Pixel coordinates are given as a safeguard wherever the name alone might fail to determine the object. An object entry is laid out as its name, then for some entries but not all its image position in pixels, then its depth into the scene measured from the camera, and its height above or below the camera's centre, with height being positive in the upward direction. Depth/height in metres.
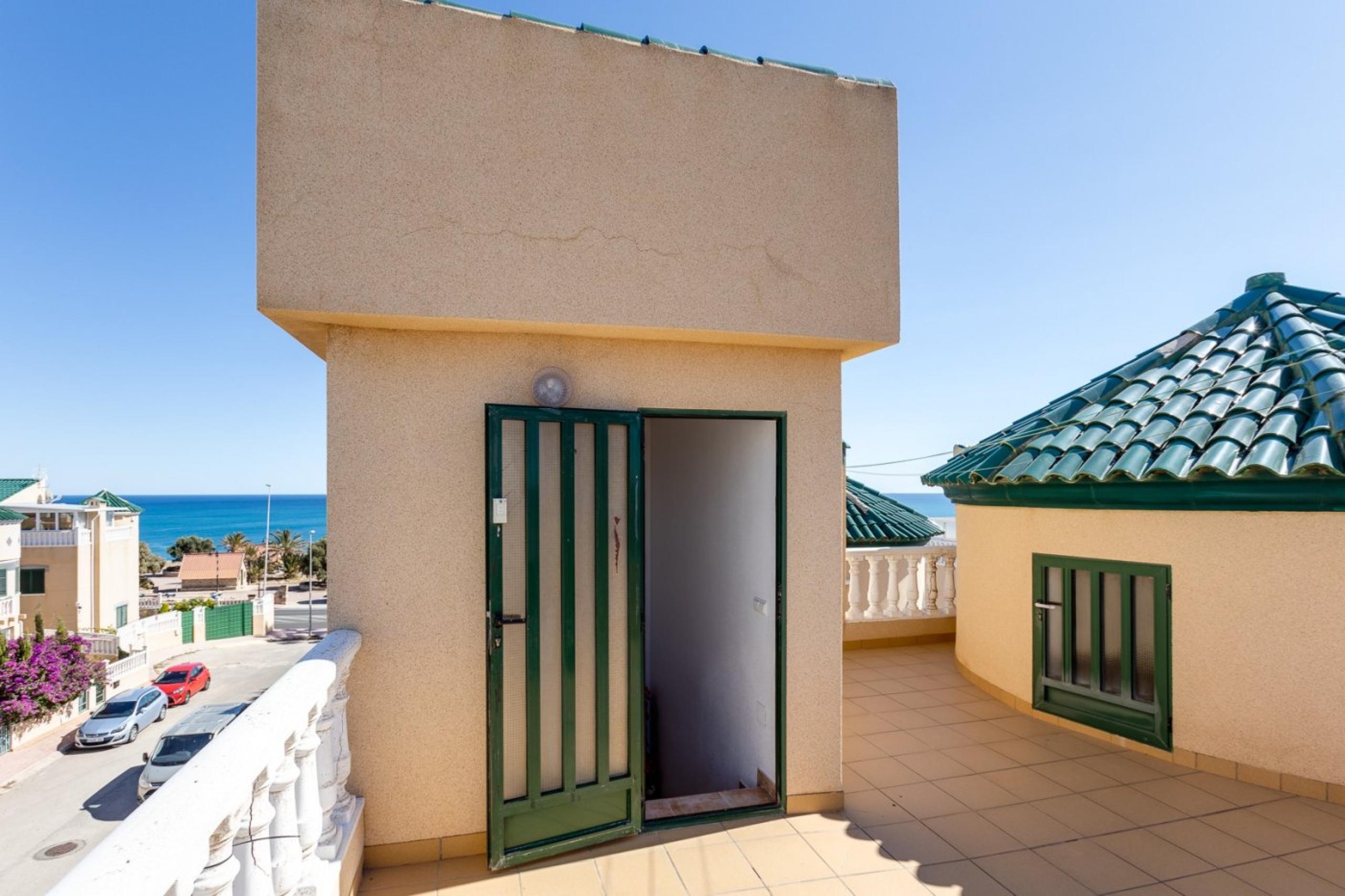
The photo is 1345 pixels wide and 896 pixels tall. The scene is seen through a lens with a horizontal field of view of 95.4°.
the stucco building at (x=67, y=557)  25.20 -4.16
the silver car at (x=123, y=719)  16.41 -7.23
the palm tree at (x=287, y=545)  50.91 -7.26
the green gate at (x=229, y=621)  28.61 -7.79
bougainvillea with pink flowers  16.75 -6.28
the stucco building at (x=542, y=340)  3.06 +0.68
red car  20.20 -7.54
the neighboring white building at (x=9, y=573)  21.77 -4.14
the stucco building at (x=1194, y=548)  4.10 -0.72
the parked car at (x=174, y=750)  12.08 -5.91
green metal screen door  3.28 -0.96
